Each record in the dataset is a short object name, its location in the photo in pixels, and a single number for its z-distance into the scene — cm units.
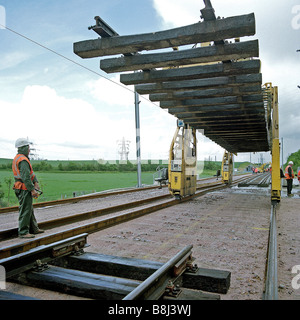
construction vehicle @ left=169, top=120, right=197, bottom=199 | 1093
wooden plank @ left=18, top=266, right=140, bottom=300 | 282
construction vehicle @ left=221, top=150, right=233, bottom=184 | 2167
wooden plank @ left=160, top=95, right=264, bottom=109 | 886
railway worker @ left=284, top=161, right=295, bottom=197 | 1487
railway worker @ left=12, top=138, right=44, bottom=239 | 533
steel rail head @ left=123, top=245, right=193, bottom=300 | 238
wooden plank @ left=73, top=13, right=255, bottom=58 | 474
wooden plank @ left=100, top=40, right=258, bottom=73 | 539
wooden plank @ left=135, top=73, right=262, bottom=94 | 702
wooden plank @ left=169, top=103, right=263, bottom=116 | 955
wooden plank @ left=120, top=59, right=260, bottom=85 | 625
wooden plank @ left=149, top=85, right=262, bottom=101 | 793
